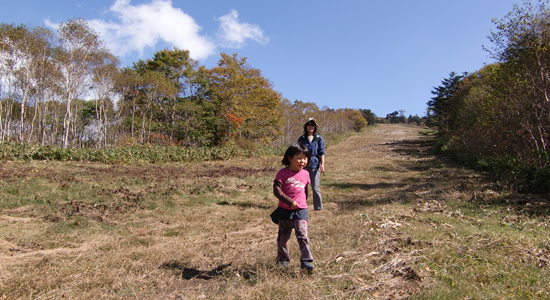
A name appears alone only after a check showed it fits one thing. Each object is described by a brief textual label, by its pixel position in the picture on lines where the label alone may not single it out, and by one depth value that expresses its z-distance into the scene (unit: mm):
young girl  2982
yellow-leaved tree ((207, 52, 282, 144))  24094
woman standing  5219
